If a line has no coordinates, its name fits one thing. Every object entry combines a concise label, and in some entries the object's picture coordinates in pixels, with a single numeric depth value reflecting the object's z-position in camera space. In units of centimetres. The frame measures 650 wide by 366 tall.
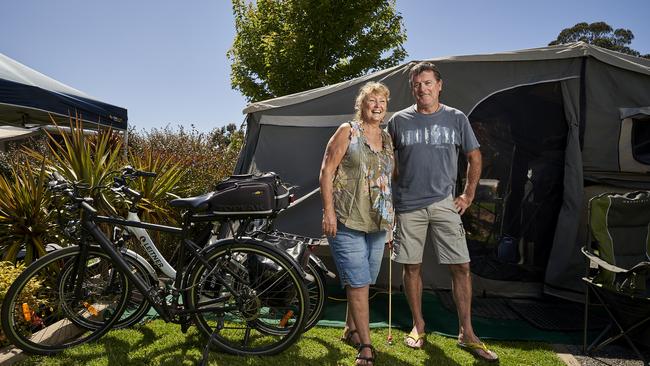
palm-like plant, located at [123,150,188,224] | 393
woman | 234
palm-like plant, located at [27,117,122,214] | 344
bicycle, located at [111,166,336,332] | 263
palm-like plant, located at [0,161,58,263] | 306
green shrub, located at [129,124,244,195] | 531
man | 266
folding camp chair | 250
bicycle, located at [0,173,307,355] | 246
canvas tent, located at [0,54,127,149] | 436
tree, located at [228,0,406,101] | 1052
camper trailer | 359
